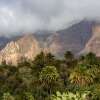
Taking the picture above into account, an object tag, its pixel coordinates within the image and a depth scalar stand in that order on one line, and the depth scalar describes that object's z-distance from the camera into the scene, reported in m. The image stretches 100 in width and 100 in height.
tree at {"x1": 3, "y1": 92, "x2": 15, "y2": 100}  164.38
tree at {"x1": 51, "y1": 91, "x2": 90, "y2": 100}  89.81
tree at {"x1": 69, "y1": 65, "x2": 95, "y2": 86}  174.00
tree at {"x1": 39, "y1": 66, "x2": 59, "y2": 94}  177.50
